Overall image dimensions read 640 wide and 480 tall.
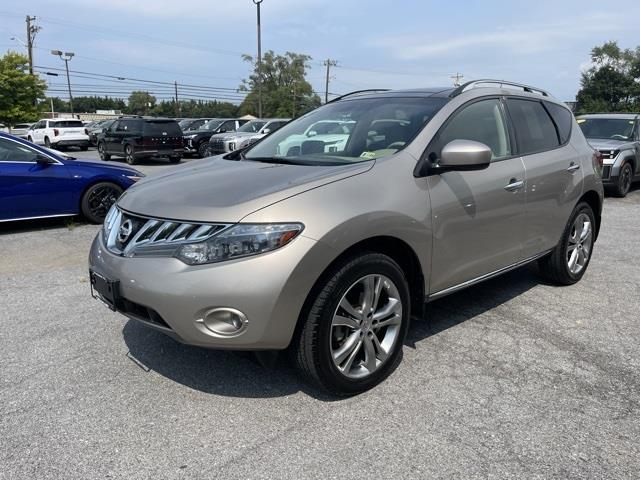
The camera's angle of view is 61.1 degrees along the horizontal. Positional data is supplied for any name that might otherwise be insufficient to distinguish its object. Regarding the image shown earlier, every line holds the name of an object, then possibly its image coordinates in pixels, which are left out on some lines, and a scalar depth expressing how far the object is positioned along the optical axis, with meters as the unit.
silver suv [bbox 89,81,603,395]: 2.61
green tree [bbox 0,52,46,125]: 33.75
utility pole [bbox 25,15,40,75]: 42.00
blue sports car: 7.12
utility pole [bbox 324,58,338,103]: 70.25
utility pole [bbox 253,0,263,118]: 28.66
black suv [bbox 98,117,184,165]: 18.81
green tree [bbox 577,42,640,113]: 56.06
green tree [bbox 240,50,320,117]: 85.00
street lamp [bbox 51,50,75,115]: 44.28
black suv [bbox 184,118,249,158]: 22.00
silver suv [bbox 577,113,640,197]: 10.98
